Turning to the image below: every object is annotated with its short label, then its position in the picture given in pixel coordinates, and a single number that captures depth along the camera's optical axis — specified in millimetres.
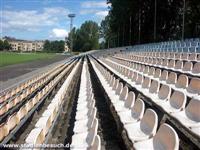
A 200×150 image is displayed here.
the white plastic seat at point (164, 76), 4011
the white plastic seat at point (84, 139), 2066
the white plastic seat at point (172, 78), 3673
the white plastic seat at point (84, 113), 2824
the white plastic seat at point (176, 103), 2574
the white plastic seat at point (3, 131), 2923
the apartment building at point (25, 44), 75418
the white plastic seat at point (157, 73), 4430
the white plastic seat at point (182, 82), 3312
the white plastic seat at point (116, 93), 3731
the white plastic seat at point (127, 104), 2963
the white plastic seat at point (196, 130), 2094
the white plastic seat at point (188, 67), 4272
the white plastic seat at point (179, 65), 4625
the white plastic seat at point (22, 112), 3540
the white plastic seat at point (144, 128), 2121
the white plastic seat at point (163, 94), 3016
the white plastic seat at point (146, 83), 3803
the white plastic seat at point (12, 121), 3144
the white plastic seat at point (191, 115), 2297
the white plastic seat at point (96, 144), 1730
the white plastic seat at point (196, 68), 4007
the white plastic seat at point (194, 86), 3045
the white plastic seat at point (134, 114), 2544
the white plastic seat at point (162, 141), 1682
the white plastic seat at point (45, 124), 2671
